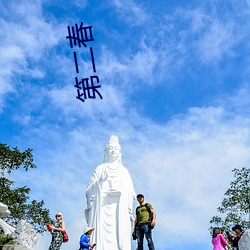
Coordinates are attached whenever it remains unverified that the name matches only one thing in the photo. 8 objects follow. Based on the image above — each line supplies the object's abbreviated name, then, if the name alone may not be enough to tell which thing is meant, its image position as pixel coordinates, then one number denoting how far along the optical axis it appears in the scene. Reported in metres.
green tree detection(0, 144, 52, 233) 21.09
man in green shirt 11.02
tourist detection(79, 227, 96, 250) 9.70
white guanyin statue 14.01
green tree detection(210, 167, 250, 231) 19.84
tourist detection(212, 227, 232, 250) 10.42
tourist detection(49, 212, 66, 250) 10.42
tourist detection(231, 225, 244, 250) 10.55
